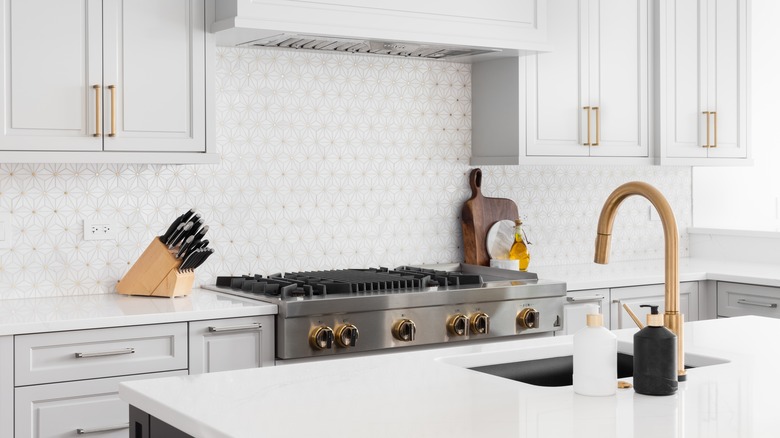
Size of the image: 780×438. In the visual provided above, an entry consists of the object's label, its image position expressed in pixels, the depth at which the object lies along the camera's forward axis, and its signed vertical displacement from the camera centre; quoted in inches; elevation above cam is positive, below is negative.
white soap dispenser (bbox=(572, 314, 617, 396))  68.4 -10.5
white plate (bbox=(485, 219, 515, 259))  171.9 -4.2
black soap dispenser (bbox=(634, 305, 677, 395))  68.1 -10.3
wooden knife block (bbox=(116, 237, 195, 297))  134.6 -8.5
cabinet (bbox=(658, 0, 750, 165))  176.1 +25.4
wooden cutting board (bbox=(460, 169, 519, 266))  171.2 +0.0
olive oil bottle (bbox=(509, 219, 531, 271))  167.8 -6.0
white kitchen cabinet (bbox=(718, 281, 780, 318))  160.2 -14.5
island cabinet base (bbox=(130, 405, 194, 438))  68.0 -15.6
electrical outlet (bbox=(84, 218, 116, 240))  140.4 -1.9
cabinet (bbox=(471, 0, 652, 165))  162.4 +21.5
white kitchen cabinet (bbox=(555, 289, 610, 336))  153.6 -15.0
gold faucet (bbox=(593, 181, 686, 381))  68.3 -1.2
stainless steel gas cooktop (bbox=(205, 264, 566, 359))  127.0 -12.9
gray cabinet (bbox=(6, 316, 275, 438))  111.5 -18.4
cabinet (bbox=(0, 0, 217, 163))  121.1 +17.8
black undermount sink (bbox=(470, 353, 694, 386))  85.7 -14.1
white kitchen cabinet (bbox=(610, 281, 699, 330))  160.4 -14.4
